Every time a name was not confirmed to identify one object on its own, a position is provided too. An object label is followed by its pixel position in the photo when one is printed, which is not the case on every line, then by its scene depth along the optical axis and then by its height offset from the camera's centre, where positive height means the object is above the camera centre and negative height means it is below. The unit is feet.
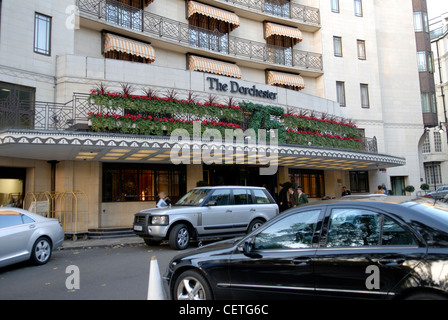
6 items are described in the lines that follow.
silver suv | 33.60 -2.21
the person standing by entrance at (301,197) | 42.39 -0.80
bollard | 13.97 -3.61
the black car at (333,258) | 10.59 -2.36
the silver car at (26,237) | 25.57 -2.84
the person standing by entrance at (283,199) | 49.43 -1.11
